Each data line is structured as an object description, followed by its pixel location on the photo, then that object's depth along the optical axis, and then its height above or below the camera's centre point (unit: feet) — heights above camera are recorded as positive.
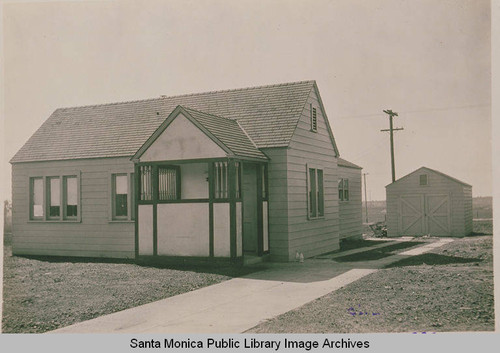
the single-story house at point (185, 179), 48.16 +1.56
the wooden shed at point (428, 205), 87.71 -2.51
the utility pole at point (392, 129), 111.96 +13.41
